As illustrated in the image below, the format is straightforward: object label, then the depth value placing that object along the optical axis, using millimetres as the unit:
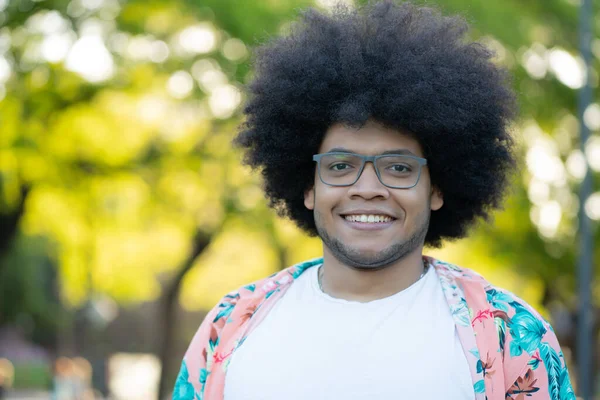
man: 3004
